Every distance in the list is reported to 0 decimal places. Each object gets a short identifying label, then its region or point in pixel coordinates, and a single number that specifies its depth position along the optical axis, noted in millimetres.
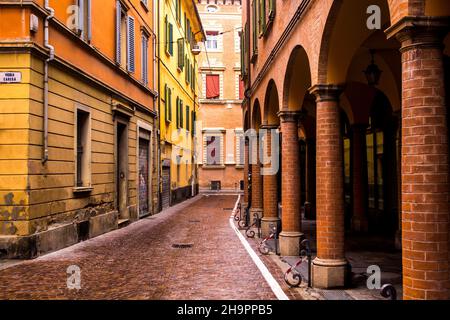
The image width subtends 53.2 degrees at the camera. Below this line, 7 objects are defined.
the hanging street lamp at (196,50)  27206
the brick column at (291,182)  10117
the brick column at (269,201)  12812
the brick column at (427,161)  4246
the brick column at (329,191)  7129
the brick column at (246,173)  18267
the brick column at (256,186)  15395
